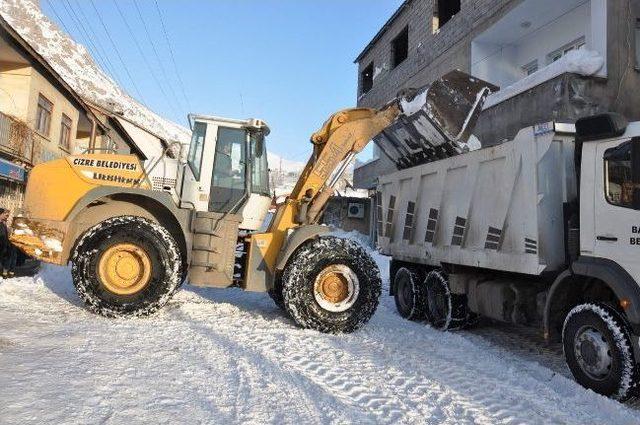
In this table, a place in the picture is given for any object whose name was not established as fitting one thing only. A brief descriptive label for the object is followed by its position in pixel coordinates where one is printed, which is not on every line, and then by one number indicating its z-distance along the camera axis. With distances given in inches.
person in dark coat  408.5
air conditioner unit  995.3
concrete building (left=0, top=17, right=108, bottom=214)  641.6
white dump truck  186.7
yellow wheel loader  275.1
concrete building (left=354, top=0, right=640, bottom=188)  413.7
